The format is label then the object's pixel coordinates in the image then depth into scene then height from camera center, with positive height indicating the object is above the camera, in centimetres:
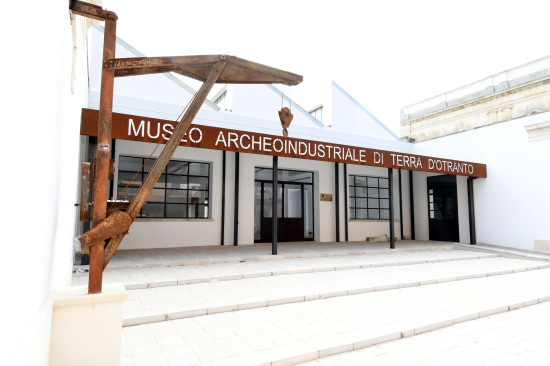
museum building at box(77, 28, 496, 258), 763 +110
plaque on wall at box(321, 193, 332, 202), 1096 +43
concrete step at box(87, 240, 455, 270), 628 -101
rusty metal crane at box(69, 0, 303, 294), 220 +65
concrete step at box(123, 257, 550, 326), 375 -116
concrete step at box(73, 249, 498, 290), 496 -109
